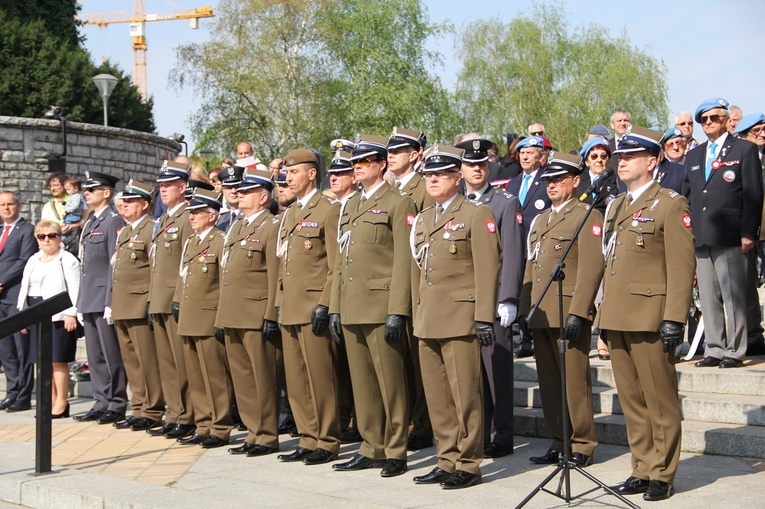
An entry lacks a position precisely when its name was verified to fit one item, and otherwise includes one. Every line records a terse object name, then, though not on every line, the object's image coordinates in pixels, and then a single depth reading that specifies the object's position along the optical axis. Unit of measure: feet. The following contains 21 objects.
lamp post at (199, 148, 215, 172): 97.03
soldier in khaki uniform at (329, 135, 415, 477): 23.38
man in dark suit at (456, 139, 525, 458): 24.86
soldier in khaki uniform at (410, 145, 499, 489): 21.77
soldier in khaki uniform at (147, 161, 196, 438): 29.58
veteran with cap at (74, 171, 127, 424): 32.68
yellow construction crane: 352.90
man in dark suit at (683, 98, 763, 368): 27.48
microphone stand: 18.71
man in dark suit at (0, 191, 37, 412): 37.04
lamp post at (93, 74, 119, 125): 73.31
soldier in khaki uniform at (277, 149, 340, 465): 25.20
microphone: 19.07
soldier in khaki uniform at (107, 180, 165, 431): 30.99
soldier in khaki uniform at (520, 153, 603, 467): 22.68
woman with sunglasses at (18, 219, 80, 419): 34.63
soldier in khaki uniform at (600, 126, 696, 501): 19.89
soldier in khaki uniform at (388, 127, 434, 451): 26.37
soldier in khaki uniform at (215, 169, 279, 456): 26.50
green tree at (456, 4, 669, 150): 161.99
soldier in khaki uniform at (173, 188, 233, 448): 27.84
